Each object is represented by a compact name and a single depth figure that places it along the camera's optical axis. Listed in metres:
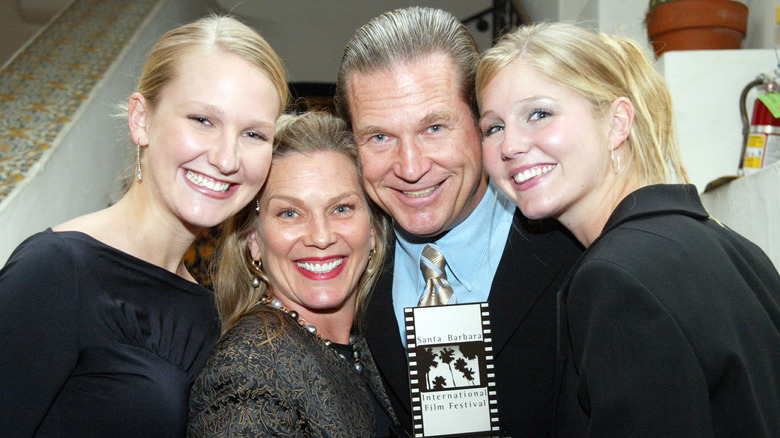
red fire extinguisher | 3.06
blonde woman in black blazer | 1.14
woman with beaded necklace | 1.83
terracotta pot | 3.48
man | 2.01
